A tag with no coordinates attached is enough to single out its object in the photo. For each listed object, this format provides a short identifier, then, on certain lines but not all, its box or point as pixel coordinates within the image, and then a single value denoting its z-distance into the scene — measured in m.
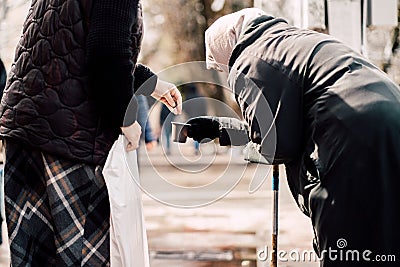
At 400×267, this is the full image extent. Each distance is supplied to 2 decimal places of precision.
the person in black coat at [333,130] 5.40
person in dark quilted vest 5.32
